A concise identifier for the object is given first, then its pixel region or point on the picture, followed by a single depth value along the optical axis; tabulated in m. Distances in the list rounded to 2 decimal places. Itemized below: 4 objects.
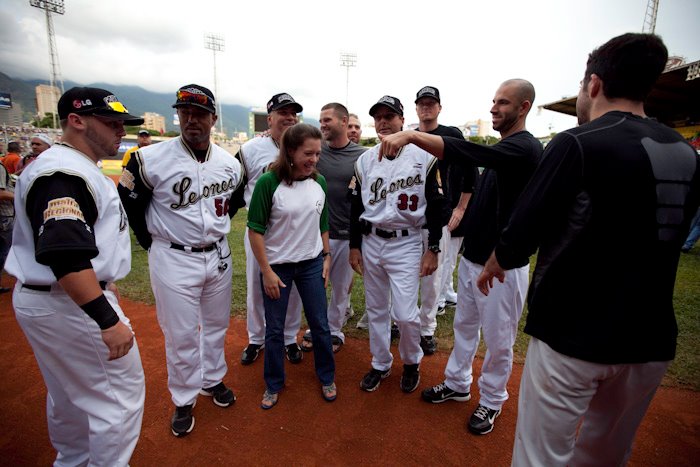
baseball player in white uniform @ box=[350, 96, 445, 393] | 3.07
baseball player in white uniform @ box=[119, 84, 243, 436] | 2.65
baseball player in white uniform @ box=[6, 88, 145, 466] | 1.66
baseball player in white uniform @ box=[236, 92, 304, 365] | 3.76
